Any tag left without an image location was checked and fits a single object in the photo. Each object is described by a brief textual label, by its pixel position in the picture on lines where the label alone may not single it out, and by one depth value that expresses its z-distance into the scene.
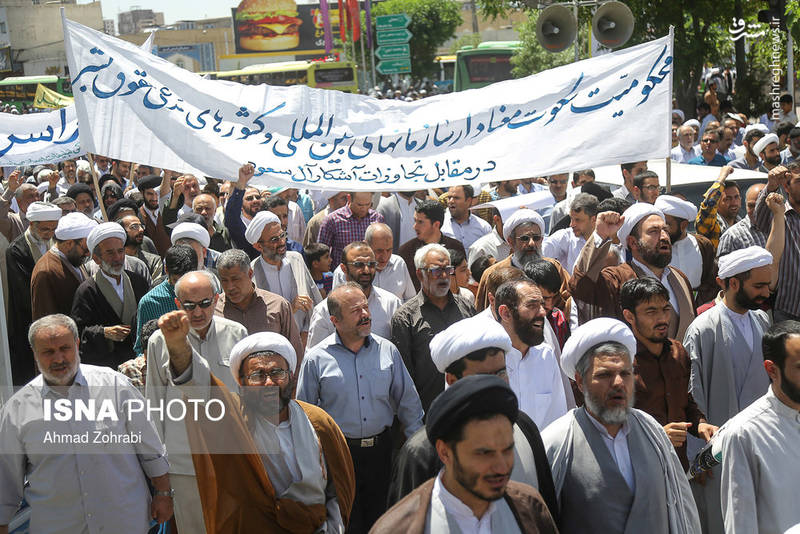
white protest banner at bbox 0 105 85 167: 10.23
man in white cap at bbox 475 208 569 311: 6.69
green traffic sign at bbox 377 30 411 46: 57.09
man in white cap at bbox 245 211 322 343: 7.09
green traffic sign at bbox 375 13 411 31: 57.46
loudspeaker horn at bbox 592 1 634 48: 12.56
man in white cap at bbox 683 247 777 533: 5.12
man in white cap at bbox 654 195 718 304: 6.75
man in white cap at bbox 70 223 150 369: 6.42
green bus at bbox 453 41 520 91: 46.50
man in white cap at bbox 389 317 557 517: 3.56
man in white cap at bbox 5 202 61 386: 8.05
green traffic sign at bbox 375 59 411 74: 54.94
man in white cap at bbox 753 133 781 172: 10.37
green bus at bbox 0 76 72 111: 48.28
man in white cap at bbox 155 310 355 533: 4.00
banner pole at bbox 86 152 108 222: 7.25
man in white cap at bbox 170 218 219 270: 6.89
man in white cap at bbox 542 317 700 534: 3.62
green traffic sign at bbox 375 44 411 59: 56.41
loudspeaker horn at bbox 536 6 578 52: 13.45
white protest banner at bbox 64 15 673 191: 7.52
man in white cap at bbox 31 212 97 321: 7.10
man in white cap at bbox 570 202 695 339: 5.88
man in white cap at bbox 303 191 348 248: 9.39
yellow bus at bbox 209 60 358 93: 45.62
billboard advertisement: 109.50
